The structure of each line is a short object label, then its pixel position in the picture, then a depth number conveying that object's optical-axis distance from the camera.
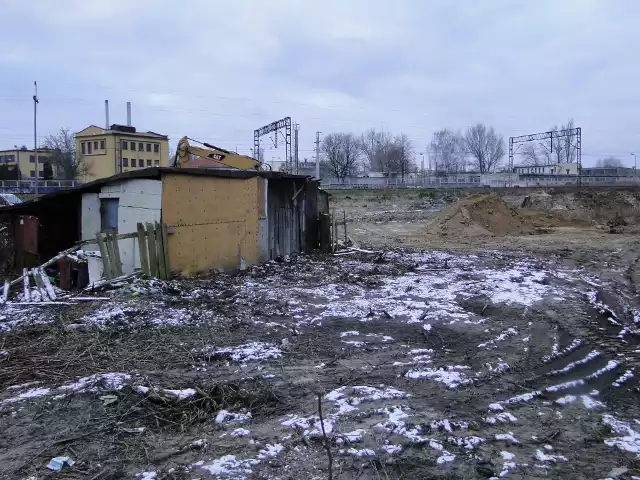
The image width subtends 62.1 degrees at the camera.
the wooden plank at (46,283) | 9.97
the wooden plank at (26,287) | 9.78
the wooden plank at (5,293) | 9.85
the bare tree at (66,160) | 61.19
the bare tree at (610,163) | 140.38
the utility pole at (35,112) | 36.09
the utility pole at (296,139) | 46.00
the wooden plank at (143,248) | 11.66
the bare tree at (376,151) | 100.38
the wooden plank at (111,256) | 11.09
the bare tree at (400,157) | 90.56
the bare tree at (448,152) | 117.56
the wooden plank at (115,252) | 11.14
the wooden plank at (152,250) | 11.92
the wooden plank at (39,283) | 9.90
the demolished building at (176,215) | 12.66
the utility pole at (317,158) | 56.20
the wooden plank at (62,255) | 10.82
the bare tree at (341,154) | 90.61
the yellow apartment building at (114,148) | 67.62
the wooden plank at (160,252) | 12.17
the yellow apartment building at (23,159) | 75.69
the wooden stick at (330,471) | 3.91
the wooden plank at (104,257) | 10.87
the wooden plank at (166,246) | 12.29
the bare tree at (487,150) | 112.44
